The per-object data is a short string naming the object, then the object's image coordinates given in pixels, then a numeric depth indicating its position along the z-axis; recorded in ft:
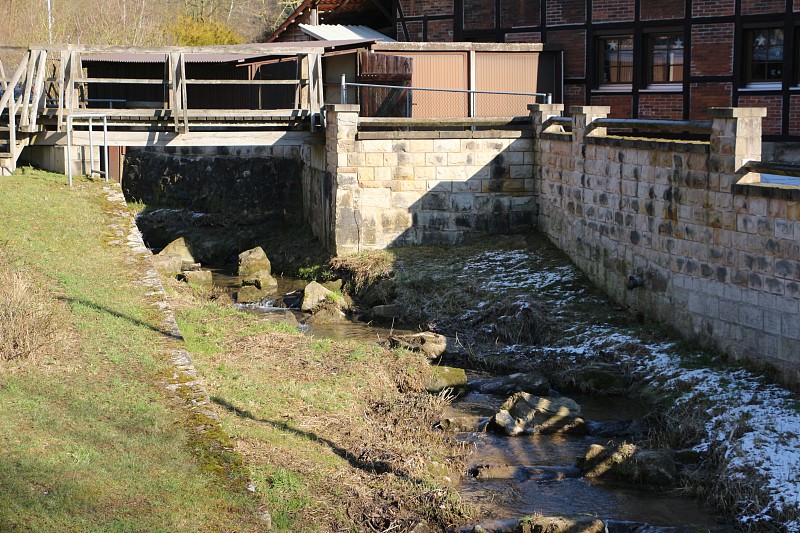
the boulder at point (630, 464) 32.50
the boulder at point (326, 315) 53.57
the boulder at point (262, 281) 63.26
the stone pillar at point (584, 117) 53.26
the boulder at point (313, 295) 55.93
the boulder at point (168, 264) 59.93
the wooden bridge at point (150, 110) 58.85
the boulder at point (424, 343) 46.29
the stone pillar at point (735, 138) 40.01
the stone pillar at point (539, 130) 61.82
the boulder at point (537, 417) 37.24
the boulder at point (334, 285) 59.93
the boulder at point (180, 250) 68.74
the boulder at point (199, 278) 60.95
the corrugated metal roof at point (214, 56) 67.22
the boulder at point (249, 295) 59.57
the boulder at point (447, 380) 41.35
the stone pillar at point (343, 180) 61.72
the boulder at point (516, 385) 41.81
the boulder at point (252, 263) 66.39
